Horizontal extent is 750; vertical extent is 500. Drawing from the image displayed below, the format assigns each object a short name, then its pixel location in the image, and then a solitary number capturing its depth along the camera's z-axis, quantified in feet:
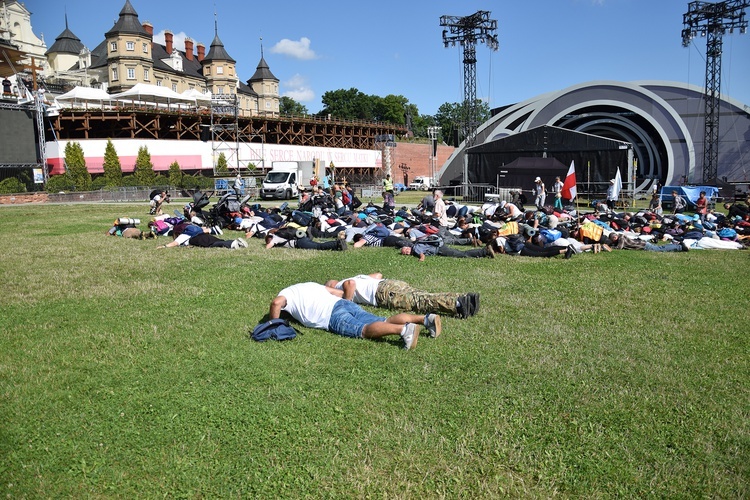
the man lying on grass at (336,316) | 18.90
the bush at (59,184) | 113.50
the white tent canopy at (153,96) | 161.07
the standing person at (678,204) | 73.16
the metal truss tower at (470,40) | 129.80
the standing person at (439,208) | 52.01
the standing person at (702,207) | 56.01
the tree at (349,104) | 368.68
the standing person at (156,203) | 66.95
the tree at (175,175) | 138.92
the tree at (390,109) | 371.56
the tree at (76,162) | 131.54
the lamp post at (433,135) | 198.47
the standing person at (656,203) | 65.31
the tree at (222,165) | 171.01
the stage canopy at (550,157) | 102.53
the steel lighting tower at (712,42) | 120.06
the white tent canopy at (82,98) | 150.82
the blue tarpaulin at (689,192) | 89.45
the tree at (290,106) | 362.41
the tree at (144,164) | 149.78
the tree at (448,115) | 371.51
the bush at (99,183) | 119.80
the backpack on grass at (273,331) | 18.88
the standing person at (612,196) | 76.02
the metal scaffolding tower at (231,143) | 172.14
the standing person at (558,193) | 74.73
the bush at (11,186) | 104.53
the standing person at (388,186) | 88.37
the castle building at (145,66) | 204.95
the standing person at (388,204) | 60.39
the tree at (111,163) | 146.20
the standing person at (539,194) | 83.61
